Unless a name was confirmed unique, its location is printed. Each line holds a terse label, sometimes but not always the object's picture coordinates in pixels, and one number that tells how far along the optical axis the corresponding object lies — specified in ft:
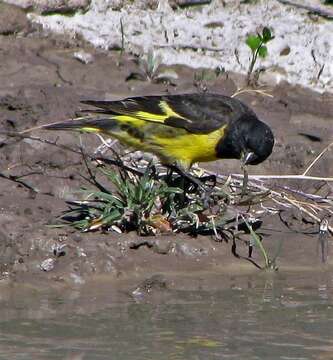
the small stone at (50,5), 34.81
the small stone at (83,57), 33.99
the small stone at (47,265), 24.72
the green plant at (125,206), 26.02
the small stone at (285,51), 35.68
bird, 27.99
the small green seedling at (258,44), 34.50
